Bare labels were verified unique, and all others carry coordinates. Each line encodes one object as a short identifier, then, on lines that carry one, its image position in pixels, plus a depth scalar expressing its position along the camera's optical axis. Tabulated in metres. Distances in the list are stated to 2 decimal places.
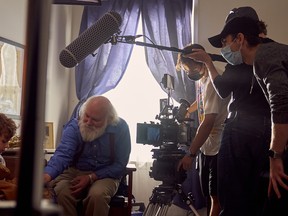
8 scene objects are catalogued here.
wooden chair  1.75
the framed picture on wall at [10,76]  2.26
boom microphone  1.45
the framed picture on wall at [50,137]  2.64
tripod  1.92
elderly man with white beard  1.73
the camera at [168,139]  1.91
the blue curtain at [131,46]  2.82
